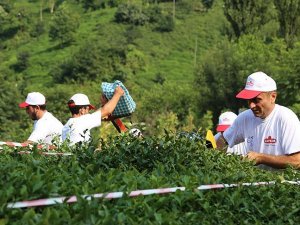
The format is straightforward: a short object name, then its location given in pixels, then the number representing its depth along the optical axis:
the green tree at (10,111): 54.95
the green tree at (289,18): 51.44
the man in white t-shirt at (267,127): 6.04
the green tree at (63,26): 98.31
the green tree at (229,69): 53.50
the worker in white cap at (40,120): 8.66
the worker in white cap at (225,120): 9.62
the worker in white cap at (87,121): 6.97
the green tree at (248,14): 57.69
